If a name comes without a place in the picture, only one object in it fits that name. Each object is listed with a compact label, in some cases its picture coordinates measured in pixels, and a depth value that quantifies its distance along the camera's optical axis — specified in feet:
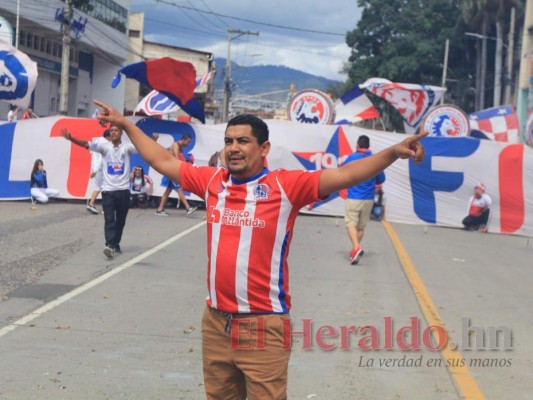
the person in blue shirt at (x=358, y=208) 43.37
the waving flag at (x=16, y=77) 56.34
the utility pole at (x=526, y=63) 156.04
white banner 68.69
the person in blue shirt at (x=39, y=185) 66.85
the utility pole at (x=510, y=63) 164.44
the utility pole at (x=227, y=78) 223.71
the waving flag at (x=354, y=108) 82.69
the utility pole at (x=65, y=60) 106.42
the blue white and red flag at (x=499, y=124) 98.43
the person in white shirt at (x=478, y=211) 67.92
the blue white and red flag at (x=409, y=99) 84.94
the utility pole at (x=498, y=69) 168.86
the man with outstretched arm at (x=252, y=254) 13.52
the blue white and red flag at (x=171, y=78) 63.92
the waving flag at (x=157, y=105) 73.15
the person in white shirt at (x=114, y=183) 39.73
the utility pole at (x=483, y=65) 182.80
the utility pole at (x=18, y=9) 124.32
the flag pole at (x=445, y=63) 194.37
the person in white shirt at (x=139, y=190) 67.10
